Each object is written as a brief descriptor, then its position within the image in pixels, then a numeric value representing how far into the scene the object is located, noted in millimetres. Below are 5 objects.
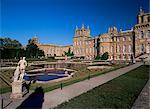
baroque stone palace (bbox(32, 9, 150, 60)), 35334
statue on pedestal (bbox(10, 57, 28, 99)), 7927
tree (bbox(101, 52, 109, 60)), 39174
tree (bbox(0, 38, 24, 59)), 41155
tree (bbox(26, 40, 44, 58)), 51458
